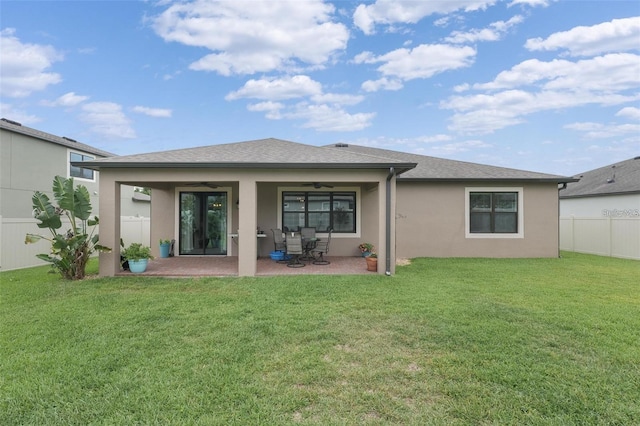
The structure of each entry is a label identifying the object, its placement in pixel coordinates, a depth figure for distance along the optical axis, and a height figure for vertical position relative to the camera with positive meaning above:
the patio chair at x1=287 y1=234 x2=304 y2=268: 9.75 -0.86
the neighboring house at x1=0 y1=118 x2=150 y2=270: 13.07 +2.16
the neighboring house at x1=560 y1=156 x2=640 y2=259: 12.49 +0.31
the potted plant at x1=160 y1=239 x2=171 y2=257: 11.96 -1.17
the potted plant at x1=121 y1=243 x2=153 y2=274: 8.92 -1.14
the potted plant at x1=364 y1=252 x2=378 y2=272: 9.08 -1.28
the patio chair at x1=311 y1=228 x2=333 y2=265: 10.62 -1.14
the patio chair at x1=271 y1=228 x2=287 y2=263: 10.57 -0.77
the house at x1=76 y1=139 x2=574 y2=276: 12.02 +0.13
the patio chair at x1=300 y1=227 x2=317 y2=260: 10.43 -0.75
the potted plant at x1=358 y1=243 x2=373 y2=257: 11.53 -1.14
